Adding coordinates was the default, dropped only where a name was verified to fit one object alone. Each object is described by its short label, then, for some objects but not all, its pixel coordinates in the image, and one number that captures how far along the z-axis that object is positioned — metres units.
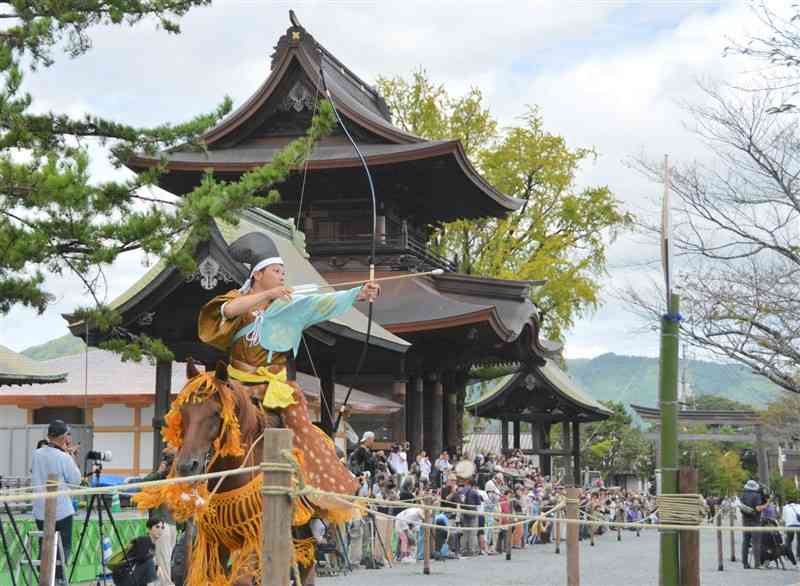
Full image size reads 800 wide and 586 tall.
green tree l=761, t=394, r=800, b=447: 28.44
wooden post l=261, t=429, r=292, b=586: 4.84
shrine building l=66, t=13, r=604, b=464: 22.47
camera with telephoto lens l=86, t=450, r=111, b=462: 11.71
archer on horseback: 7.30
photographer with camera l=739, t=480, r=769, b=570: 19.67
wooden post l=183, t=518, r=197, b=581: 9.34
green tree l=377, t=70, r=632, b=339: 36.59
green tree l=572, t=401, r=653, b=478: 60.75
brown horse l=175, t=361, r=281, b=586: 6.38
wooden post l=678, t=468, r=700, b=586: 6.75
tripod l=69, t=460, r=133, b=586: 11.05
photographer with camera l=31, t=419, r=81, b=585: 10.02
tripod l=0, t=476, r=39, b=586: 10.34
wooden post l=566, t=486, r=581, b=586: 9.51
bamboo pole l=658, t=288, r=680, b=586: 6.62
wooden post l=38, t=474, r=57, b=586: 8.95
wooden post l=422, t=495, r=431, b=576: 15.27
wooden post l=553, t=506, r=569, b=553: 21.88
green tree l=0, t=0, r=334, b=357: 10.20
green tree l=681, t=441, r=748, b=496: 61.97
